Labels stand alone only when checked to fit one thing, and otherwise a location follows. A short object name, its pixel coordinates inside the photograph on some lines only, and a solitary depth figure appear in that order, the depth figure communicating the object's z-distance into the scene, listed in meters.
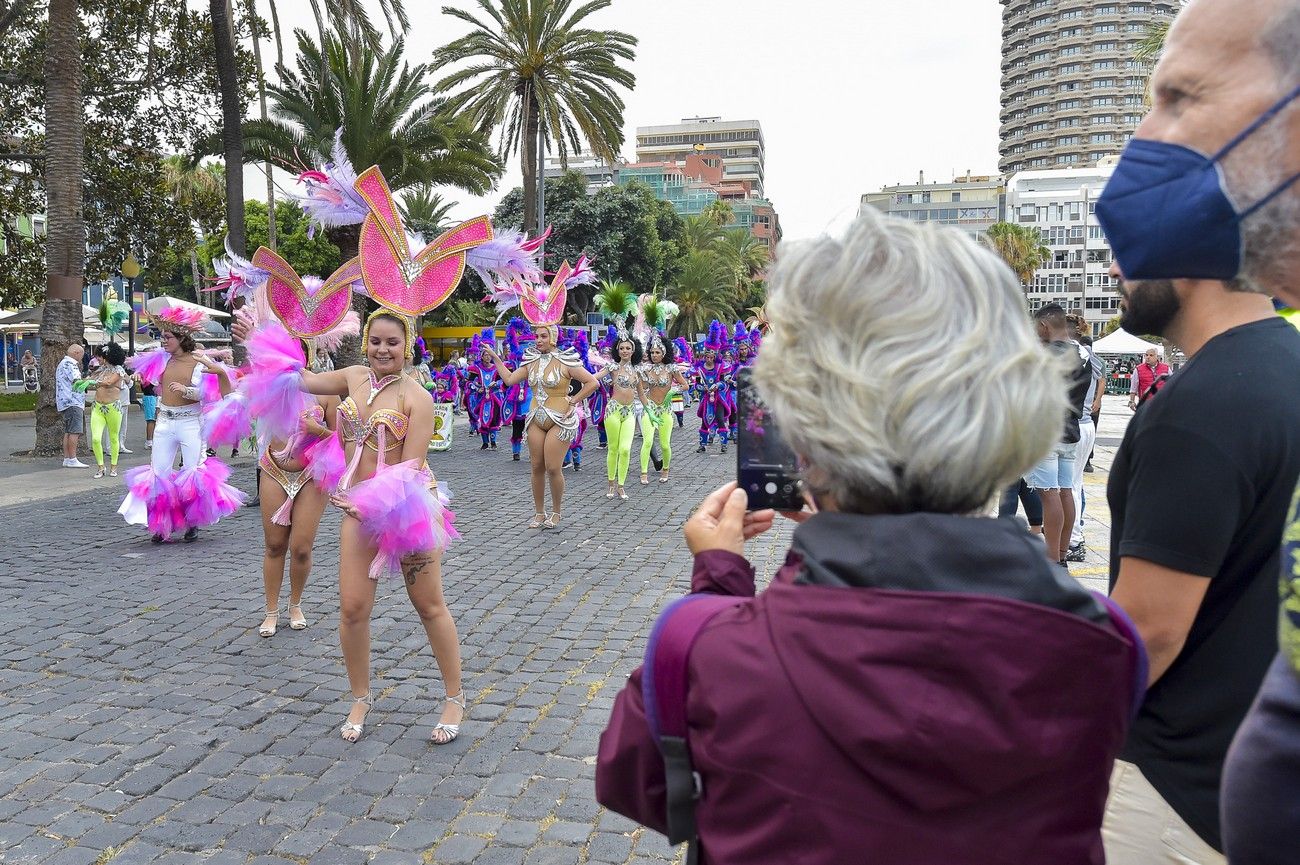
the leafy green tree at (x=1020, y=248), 59.60
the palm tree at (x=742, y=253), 59.09
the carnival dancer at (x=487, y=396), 16.78
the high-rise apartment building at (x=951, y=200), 119.37
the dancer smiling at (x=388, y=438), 4.18
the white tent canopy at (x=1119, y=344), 33.22
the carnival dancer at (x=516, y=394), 15.48
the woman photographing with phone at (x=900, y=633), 1.12
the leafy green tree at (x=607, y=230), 41.75
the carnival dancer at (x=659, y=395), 12.48
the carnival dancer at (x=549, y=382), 9.64
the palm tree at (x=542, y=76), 24.36
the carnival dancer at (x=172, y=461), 8.48
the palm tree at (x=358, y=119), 19.64
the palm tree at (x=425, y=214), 38.44
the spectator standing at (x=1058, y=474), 6.83
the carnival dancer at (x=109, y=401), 13.18
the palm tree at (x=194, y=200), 19.34
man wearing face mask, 1.60
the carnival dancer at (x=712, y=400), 17.58
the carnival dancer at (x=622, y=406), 11.68
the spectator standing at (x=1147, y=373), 17.02
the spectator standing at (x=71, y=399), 14.14
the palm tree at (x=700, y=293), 52.06
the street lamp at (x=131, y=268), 19.67
